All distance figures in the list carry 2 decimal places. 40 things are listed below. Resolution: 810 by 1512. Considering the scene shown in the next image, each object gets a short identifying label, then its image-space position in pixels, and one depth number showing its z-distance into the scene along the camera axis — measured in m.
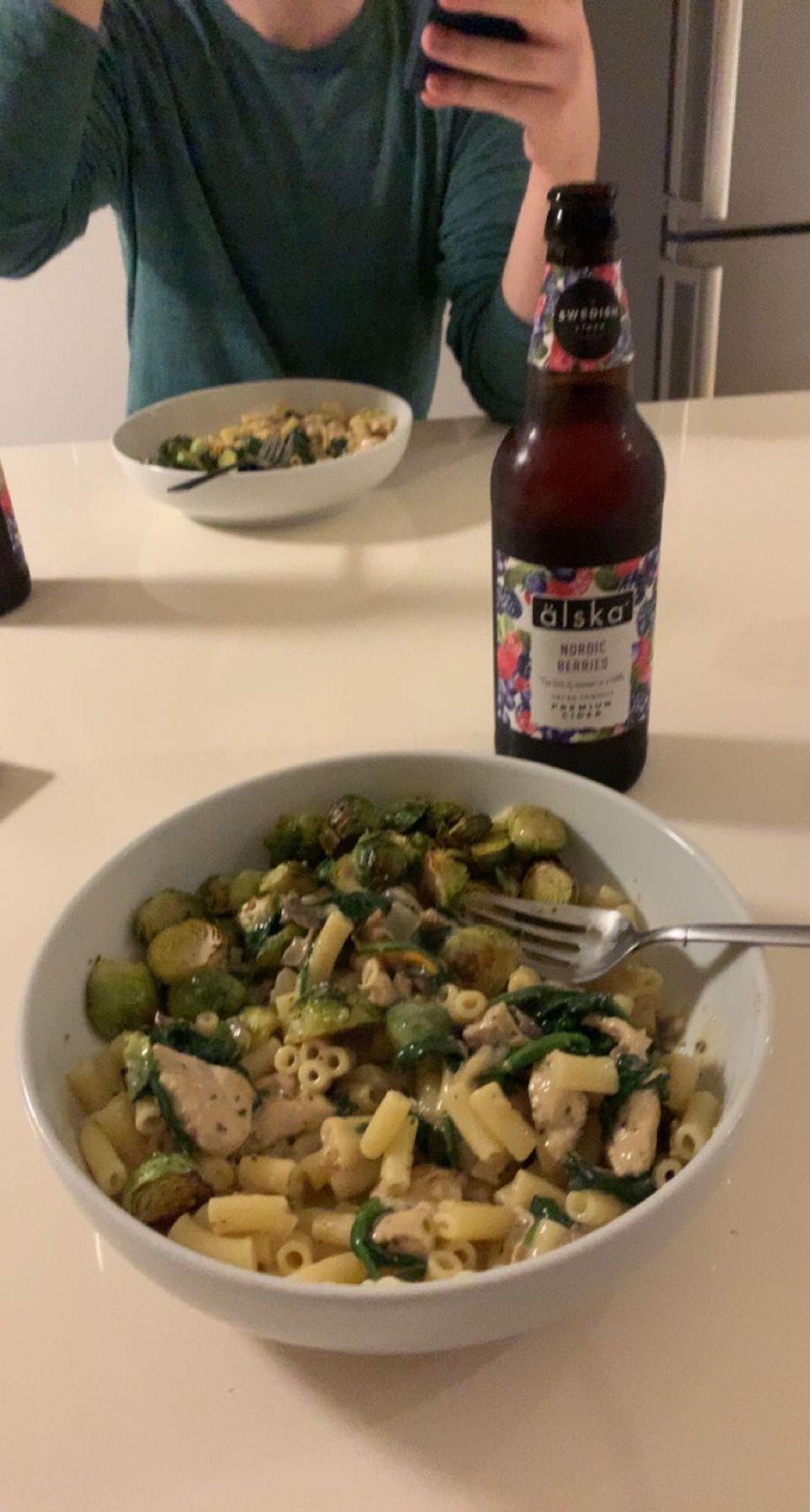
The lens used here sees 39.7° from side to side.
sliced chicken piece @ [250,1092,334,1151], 0.52
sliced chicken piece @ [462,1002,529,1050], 0.54
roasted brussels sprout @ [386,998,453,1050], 0.54
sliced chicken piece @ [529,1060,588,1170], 0.50
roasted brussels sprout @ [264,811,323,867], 0.64
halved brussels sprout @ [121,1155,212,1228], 0.47
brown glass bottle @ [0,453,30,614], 1.01
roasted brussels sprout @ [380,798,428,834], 0.65
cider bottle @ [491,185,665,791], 0.64
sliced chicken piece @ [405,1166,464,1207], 0.49
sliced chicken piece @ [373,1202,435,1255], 0.45
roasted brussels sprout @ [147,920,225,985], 0.58
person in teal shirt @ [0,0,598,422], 1.47
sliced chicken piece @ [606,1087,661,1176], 0.48
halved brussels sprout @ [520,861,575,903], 0.62
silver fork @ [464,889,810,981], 0.54
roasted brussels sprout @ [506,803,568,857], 0.63
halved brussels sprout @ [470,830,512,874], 0.64
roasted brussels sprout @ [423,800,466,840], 0.65
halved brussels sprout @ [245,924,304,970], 0.60
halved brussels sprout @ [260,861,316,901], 0.62
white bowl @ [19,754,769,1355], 0.38
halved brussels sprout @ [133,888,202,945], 0.59
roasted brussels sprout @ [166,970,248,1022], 0.57
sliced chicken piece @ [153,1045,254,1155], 0.50
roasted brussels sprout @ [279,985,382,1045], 0.54
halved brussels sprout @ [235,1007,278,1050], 0.56
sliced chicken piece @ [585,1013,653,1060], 0.52
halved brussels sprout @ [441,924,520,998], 0.58
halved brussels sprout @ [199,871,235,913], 0.63
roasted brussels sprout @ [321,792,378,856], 0.64
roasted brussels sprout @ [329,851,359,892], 0.63
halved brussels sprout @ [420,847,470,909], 0.62
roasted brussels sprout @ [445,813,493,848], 0.64
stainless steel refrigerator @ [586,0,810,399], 2.20
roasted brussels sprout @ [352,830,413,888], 0.62
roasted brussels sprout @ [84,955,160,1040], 0.56
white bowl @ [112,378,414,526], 1.09
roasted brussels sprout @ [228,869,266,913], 0.63
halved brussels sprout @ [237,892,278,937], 0.61
